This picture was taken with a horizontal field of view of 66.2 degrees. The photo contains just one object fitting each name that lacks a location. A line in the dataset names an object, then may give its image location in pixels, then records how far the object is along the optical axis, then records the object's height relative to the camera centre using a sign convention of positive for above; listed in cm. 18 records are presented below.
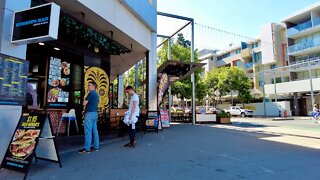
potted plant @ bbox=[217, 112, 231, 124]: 1827 -35
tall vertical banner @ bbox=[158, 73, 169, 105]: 1266 +141
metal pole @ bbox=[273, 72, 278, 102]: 3442 +323
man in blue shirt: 597 -19
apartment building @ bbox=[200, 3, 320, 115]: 3144 +812
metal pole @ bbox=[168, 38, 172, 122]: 1823 +477
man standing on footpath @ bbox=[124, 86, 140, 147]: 683 -9
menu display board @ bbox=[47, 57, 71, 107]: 902 +111
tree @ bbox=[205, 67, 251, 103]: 3812 +484
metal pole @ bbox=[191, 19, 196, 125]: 1601 +186
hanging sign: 461 +168
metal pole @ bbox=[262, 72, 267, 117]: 3452 +84
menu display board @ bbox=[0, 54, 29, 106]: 450 +61
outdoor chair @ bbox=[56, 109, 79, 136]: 894 -18
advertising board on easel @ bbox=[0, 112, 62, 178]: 409 -55
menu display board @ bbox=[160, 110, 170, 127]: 1292 -27
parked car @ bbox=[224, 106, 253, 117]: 3347 +19
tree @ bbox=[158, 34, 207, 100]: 2810 +632
